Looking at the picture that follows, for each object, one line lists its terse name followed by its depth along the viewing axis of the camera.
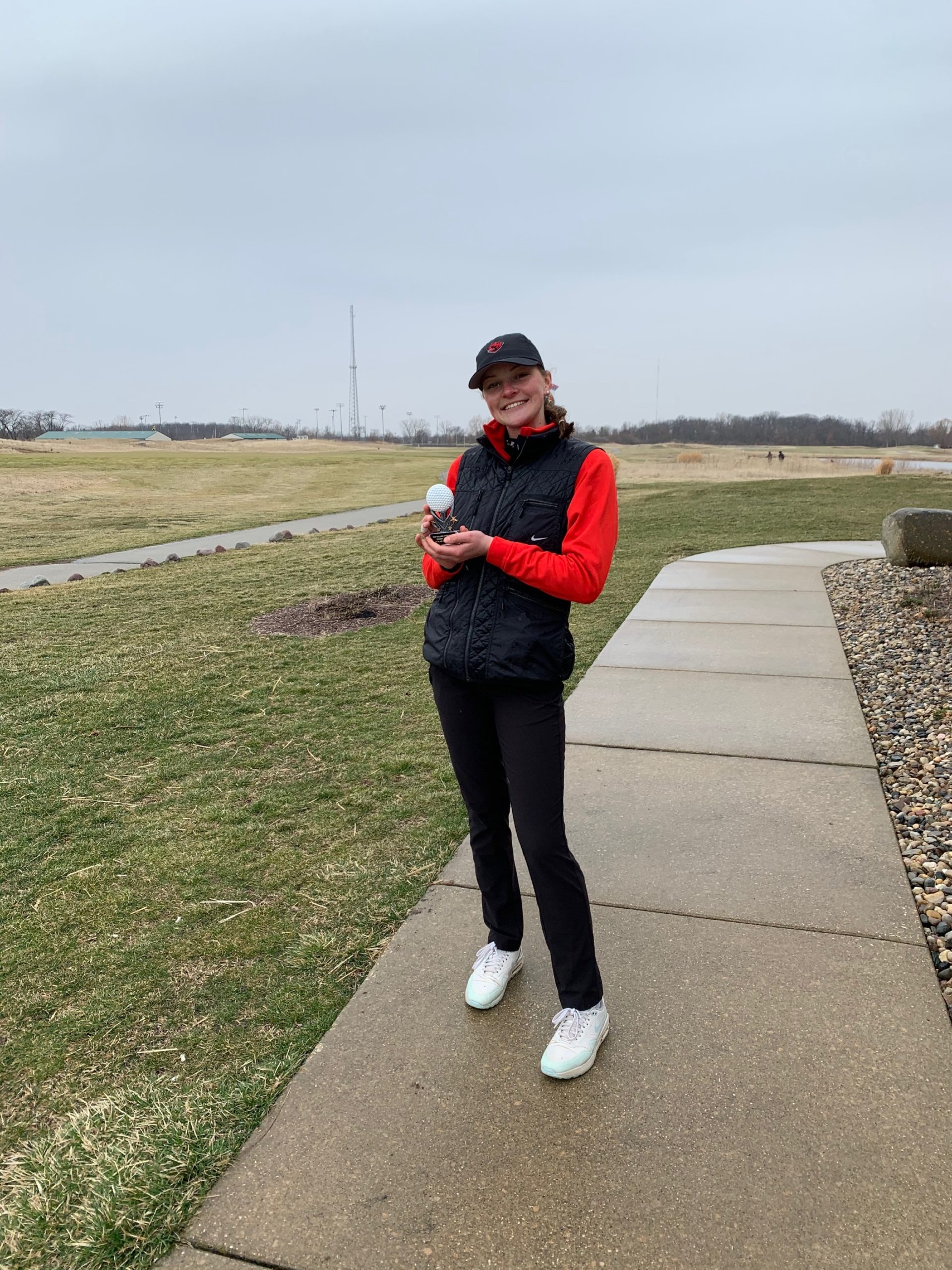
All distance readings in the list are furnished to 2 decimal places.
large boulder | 9.09
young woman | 2.38
